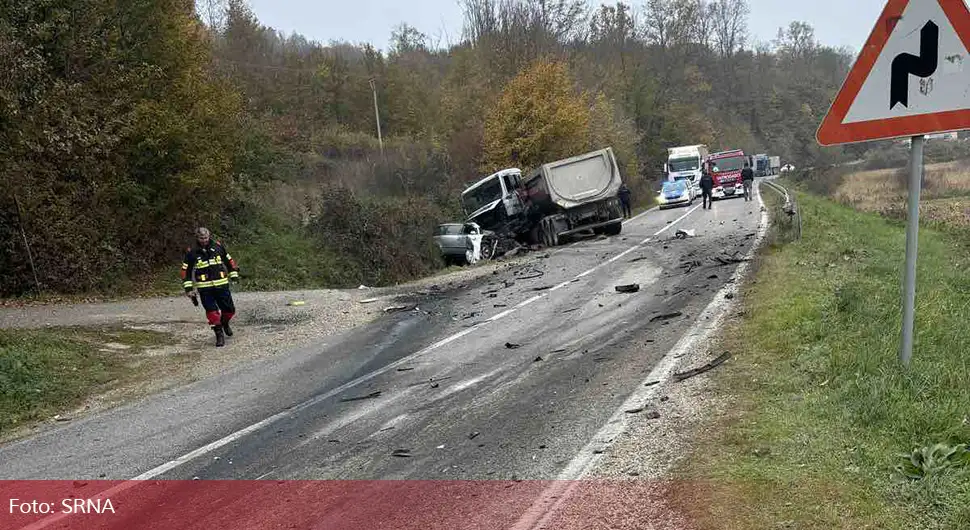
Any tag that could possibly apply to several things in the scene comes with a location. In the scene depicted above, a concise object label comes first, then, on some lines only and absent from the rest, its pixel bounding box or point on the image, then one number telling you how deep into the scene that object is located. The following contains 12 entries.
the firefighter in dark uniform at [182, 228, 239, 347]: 10.04
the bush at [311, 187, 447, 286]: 20.39
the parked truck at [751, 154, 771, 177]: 82.69
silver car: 21.84
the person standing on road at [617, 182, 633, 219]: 28.53
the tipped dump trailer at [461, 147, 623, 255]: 21.91
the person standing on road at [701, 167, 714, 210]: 29.67
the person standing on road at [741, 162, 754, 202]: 32.91
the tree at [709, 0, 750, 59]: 84.78
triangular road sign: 3.87
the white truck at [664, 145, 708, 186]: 37.92
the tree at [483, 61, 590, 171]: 34.25
